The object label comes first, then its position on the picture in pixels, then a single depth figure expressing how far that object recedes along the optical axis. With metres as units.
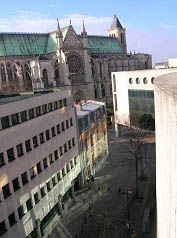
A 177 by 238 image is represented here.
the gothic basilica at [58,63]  91.31
